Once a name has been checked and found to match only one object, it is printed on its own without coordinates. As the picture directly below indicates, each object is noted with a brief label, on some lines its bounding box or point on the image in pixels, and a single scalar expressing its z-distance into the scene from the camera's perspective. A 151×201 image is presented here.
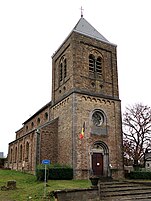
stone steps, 14.32
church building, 23.61
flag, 22.82
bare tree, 30.73
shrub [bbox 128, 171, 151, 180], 23.89
